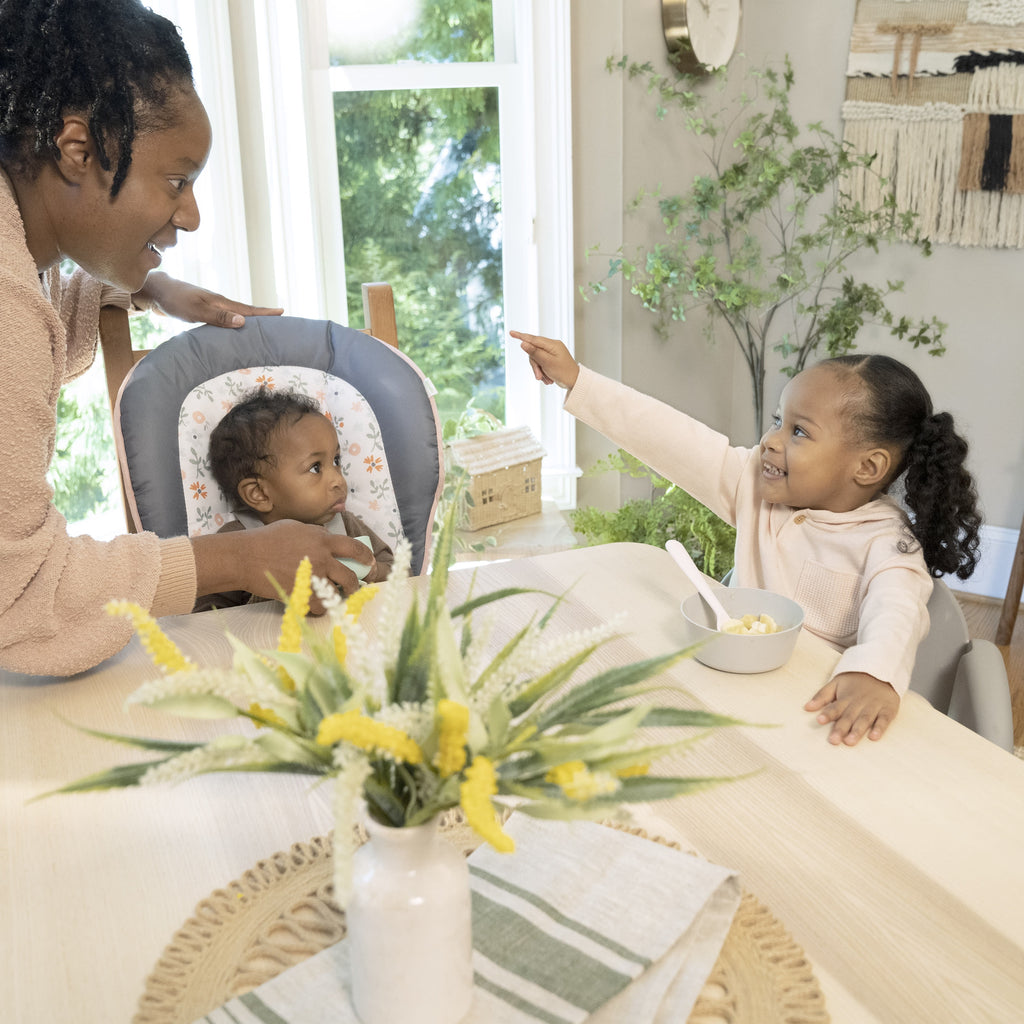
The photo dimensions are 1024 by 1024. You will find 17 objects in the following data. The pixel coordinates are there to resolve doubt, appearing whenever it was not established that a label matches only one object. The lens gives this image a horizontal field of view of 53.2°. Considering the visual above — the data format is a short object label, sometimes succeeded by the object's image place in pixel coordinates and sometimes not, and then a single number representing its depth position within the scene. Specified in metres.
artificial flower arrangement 0.53
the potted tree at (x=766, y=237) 3.03
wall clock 2.96
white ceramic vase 0.59
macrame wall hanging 2.89
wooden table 0.71
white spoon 1.19
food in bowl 1.14
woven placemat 0.68
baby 1.52
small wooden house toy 3.07
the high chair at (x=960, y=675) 1.20
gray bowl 1.10
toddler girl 1.44
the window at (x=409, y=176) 2.59
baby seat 1.49
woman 1.07
